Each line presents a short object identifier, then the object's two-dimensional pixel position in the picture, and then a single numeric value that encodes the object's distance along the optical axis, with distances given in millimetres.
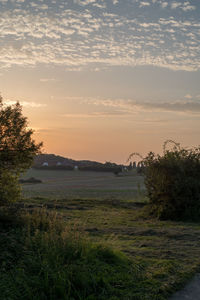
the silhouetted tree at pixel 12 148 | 12891
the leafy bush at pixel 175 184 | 17203
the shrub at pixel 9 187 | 13211
